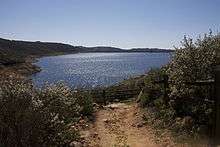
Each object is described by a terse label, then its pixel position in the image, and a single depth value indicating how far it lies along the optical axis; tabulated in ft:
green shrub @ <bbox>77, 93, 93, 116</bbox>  30.43
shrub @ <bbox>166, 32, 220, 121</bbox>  22.86
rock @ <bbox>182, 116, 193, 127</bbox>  22.66
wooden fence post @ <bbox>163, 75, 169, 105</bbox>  28.39
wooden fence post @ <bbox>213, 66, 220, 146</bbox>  14.21
